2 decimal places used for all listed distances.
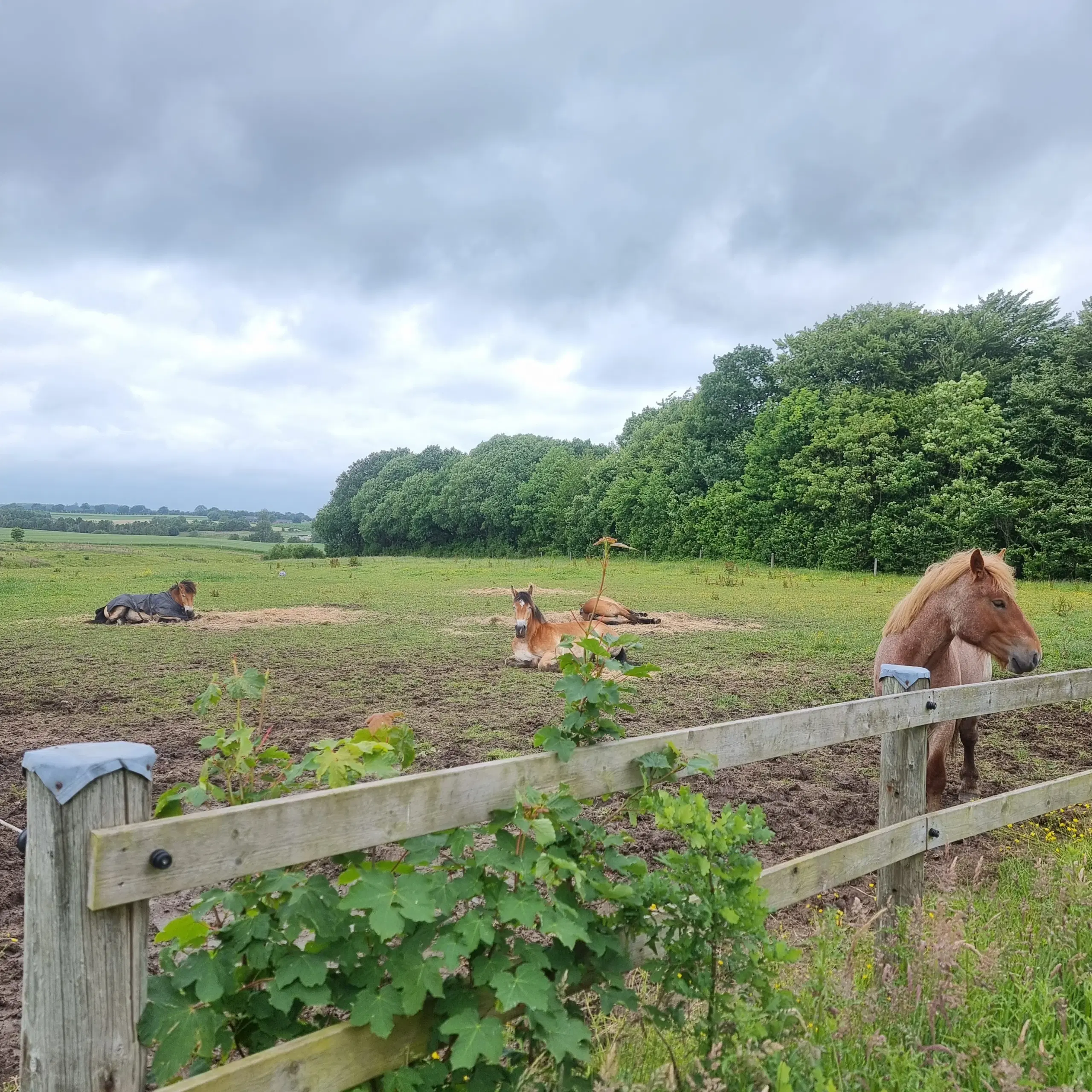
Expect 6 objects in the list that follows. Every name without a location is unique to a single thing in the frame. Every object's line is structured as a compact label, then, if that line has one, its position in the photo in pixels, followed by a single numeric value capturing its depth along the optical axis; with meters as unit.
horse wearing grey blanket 15.37
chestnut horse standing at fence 5.59
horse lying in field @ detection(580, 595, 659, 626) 16.08
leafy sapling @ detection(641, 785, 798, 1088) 2.04
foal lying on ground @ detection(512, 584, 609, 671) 11.09
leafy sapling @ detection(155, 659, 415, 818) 1.97
